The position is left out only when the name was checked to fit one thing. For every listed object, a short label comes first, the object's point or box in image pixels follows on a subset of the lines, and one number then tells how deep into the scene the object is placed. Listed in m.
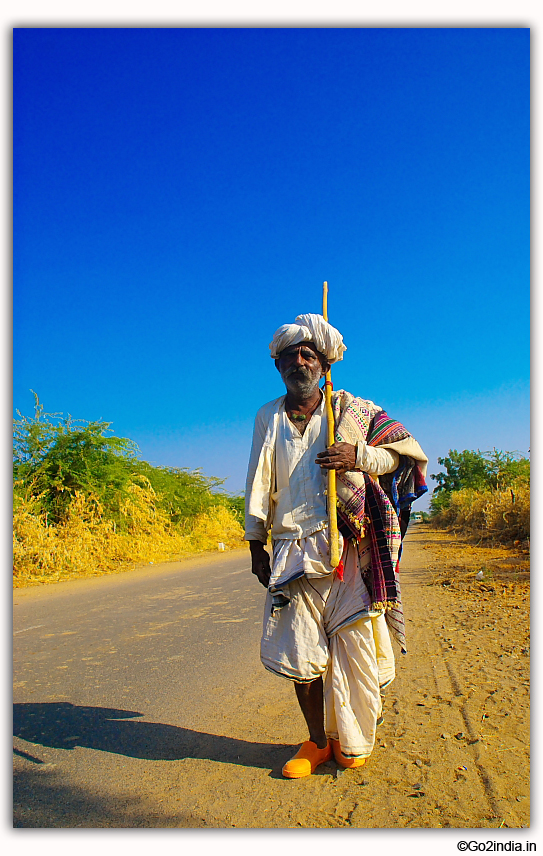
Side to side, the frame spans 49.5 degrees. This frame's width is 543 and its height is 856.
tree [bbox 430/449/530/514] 28.94
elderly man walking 2.98
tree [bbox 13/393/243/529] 14.45
